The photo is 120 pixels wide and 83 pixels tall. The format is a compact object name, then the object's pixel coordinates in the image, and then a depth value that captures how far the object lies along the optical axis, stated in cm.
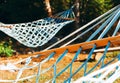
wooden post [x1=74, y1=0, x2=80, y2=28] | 822
